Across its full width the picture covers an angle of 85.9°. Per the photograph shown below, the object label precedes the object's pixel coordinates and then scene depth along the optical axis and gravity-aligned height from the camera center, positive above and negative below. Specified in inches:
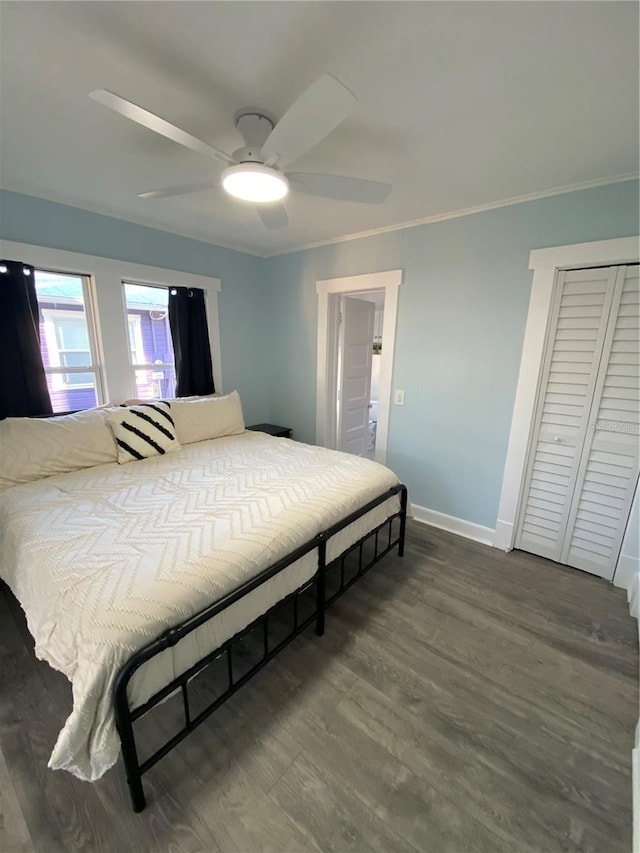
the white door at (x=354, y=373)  145.8 -11.7
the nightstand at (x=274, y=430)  148.7 -36.2
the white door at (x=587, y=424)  82.1 -18.5
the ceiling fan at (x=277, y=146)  41.1 +28.4
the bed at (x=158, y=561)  40.4 -32.5
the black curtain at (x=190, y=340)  125.0 +1.2
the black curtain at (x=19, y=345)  89.0 -1.3
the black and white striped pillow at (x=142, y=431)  94.0 -24.6
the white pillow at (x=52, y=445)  77.4 -24.8
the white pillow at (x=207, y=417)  110.2 -24.4
